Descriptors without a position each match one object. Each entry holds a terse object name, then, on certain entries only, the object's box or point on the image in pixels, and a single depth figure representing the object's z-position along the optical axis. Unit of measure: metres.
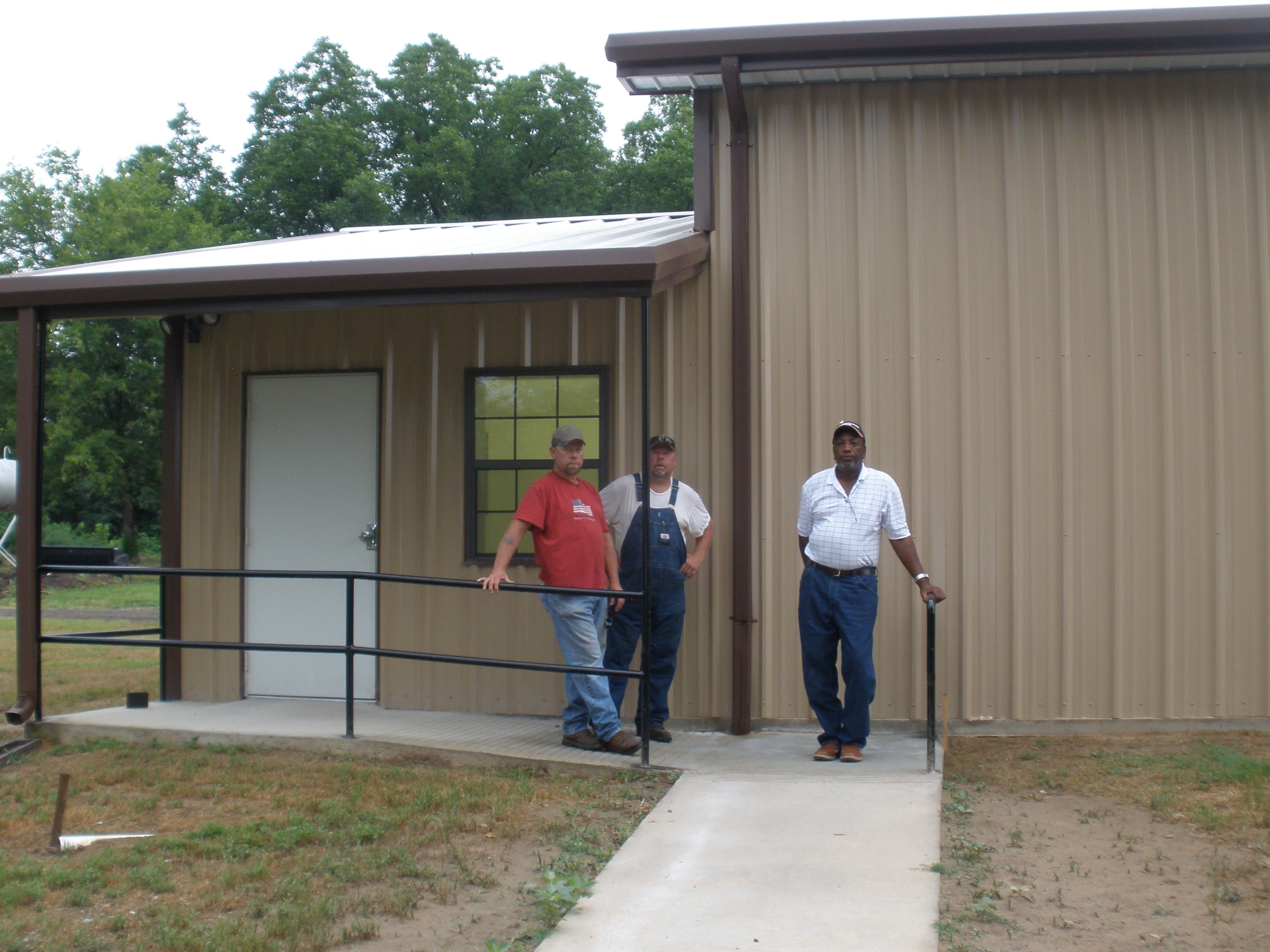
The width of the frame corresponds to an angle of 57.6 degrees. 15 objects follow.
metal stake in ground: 4.58
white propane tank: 18.31
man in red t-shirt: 6.02
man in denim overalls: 6.28
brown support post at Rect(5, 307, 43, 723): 6.53
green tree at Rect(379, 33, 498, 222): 33.38
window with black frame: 7.18
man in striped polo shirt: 5.75
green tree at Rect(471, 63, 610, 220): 33.91
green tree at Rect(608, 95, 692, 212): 32.94
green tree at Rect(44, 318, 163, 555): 27.75
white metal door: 7.52
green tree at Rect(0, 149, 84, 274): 31.36
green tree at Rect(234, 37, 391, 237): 31.92
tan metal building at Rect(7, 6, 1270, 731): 6.46
